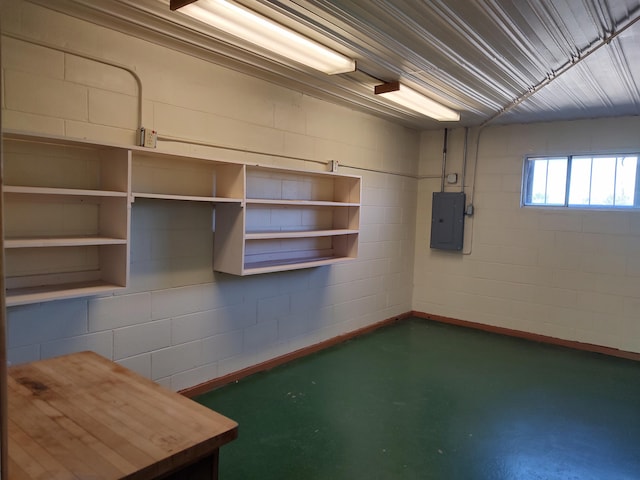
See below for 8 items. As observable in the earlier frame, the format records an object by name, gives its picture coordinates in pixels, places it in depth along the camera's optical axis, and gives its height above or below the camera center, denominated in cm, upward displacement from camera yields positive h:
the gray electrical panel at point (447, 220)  564 -9
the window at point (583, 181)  475 +40
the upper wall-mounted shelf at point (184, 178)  296 +18
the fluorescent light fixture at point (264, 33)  236 +100
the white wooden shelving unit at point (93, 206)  244 -3
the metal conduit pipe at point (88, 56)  240 +83
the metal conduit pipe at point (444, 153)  575 +76
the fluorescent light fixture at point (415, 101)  372 +101
